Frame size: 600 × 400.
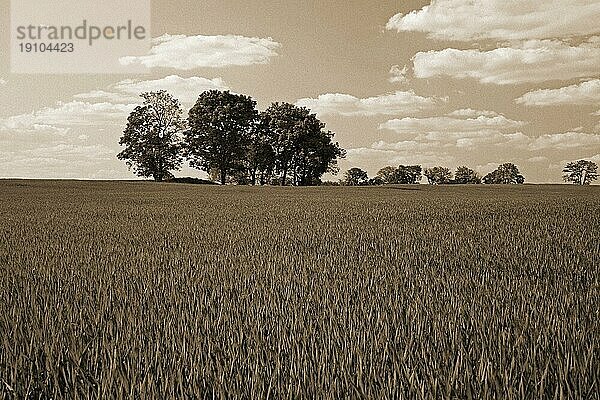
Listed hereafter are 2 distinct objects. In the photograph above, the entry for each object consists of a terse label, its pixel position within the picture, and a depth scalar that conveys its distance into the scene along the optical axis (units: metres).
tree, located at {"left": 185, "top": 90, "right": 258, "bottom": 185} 55.44
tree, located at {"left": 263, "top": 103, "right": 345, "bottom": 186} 57.09
